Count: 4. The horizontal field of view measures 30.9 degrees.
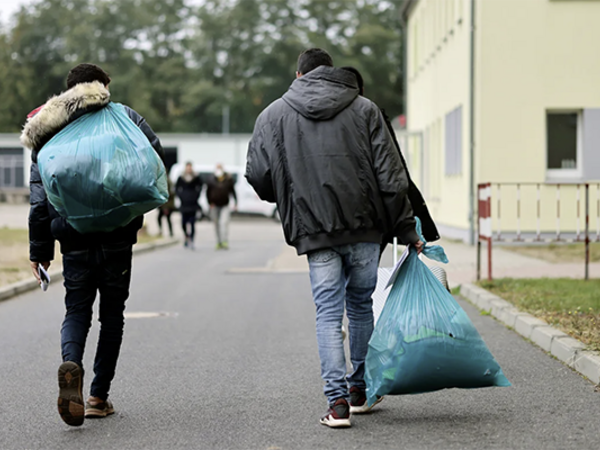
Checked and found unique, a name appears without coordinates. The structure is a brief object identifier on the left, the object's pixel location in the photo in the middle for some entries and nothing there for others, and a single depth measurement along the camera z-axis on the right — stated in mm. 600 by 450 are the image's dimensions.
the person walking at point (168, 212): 26312
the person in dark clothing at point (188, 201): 22812
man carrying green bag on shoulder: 5301
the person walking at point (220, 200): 22625
